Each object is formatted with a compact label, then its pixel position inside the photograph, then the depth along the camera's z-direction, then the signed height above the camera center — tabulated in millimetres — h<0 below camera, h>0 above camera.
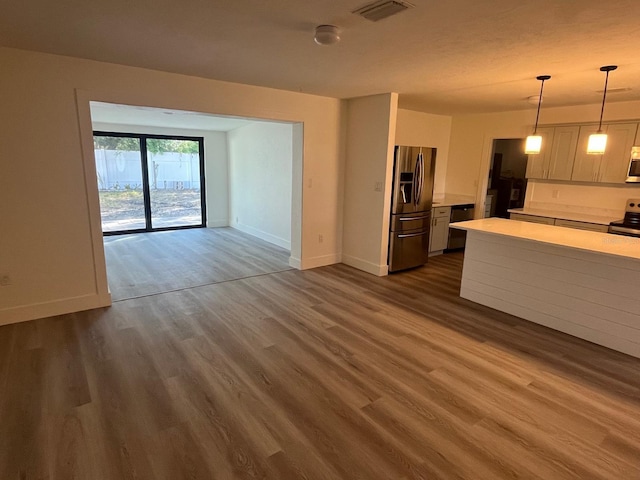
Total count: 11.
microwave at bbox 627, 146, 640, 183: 4469 +118
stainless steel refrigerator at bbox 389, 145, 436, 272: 4863 -464
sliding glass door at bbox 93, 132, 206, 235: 7344 -373
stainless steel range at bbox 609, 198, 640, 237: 4344 -584
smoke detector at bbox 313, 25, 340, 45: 2315 +872
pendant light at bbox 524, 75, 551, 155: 3570 +303
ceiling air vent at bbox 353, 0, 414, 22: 1973 +904
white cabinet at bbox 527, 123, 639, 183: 4621 +246
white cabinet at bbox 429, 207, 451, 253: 5847 -960
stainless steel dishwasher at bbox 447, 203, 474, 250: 6128 -816
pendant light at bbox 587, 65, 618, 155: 3072 +291
